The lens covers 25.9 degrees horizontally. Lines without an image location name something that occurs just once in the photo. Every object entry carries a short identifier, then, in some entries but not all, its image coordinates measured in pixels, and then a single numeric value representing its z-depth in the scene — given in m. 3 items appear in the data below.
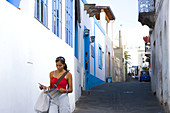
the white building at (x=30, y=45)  6.25
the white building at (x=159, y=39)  12.53
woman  6.60
